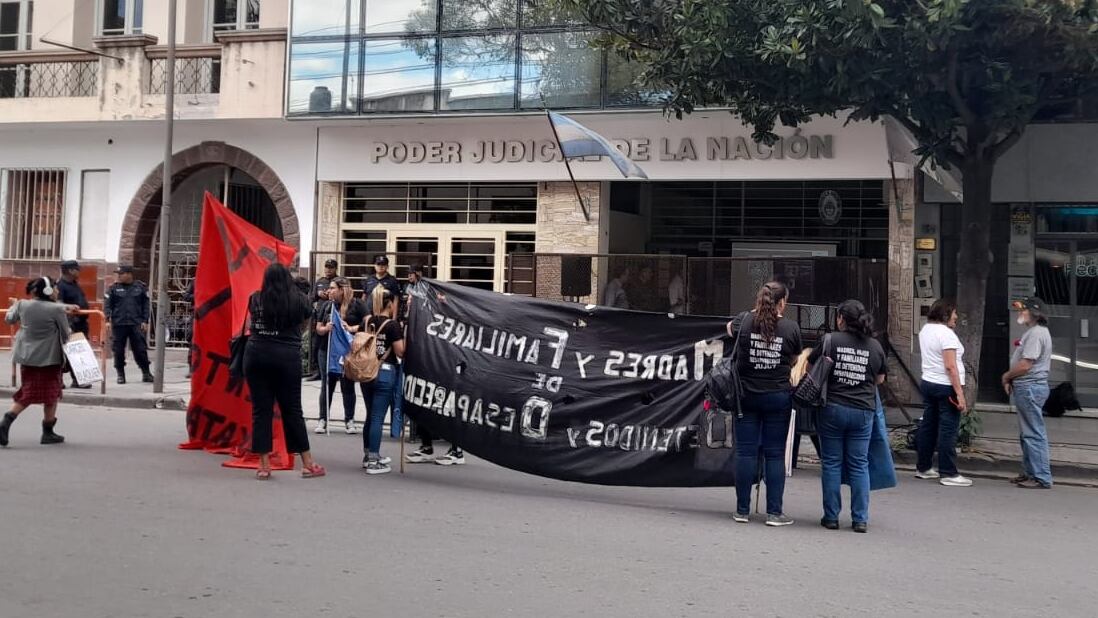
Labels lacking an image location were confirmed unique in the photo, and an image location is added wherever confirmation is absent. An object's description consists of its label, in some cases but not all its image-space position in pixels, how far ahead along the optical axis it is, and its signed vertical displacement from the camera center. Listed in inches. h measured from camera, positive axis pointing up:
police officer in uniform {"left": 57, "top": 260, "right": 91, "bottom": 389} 561.3 +12.0
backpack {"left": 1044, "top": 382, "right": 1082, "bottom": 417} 547.2 -28.3
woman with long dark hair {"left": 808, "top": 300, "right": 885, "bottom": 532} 287.9 -19.1
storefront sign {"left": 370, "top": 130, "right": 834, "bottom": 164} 599.5 +116.6
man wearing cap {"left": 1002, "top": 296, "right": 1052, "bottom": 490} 378.9 -17.5
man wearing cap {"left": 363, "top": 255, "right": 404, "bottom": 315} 484.7 +24.7
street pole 548.1 +52.6
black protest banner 318.7 -17.1
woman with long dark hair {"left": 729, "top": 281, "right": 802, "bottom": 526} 286.0 -13.6
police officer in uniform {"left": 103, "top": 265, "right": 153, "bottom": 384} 596.1 +2.0
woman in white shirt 376.8 -18.3
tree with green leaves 377.7 +114.6
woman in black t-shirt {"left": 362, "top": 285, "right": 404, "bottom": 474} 354.6 -18.5
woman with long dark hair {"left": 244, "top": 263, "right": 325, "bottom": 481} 326.0 -11.3
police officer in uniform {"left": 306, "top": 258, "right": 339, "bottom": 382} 505.4 +17.0
